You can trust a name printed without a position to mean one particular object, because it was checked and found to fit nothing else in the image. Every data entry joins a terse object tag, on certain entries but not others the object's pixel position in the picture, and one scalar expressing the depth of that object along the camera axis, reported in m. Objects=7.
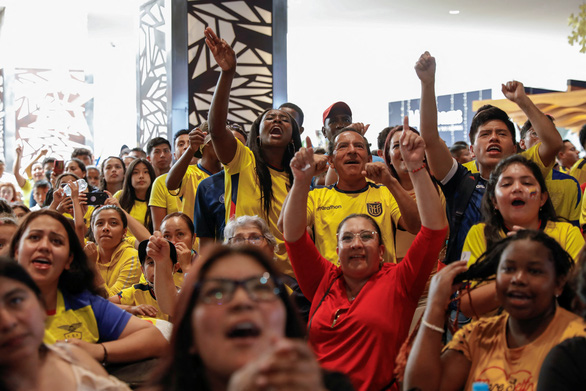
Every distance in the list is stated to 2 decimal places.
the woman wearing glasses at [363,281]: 2.40
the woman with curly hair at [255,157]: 3.29
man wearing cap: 4.39
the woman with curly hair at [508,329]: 1.90
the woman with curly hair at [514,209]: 2.47
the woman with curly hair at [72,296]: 2.26
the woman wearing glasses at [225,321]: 1.15
